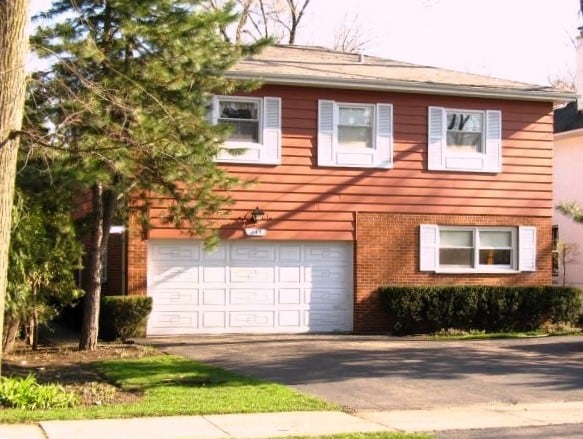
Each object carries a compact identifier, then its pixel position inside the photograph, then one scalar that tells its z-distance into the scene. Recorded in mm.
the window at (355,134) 18922
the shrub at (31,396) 9766
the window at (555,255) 27078
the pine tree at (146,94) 11227
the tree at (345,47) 39750
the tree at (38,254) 13195
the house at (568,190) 26859
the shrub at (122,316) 17000
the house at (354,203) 18391
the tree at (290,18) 36375
